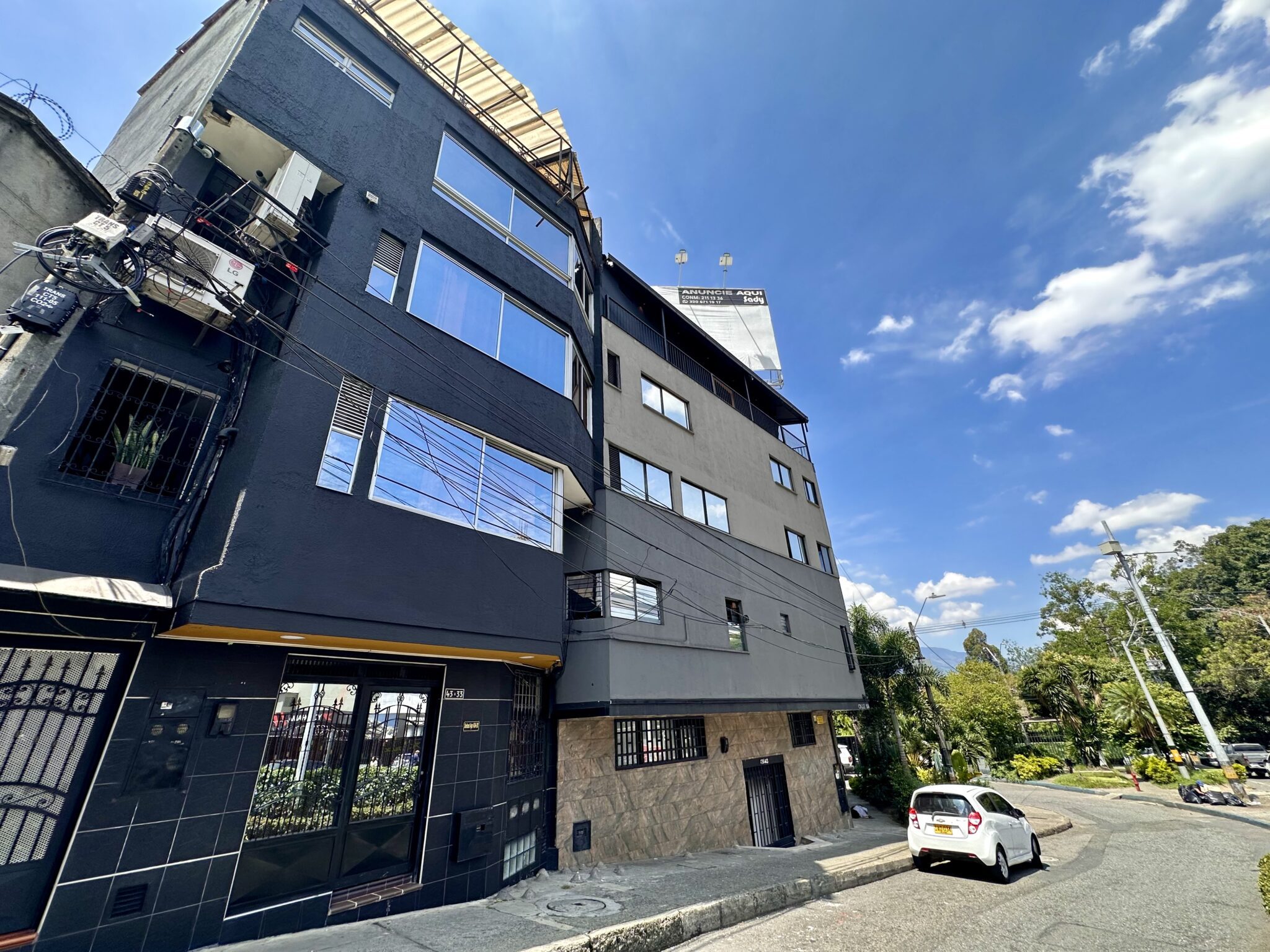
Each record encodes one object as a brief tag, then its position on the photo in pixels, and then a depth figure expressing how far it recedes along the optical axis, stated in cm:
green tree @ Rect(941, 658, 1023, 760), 3419
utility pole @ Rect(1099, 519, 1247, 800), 1912
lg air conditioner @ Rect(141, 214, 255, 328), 594
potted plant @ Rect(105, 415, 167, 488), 584
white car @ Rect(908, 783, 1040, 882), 960
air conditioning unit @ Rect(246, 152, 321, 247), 664
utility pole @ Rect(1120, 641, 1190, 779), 2639
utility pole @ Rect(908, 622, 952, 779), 2300
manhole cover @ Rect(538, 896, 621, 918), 658
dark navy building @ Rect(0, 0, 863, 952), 494
